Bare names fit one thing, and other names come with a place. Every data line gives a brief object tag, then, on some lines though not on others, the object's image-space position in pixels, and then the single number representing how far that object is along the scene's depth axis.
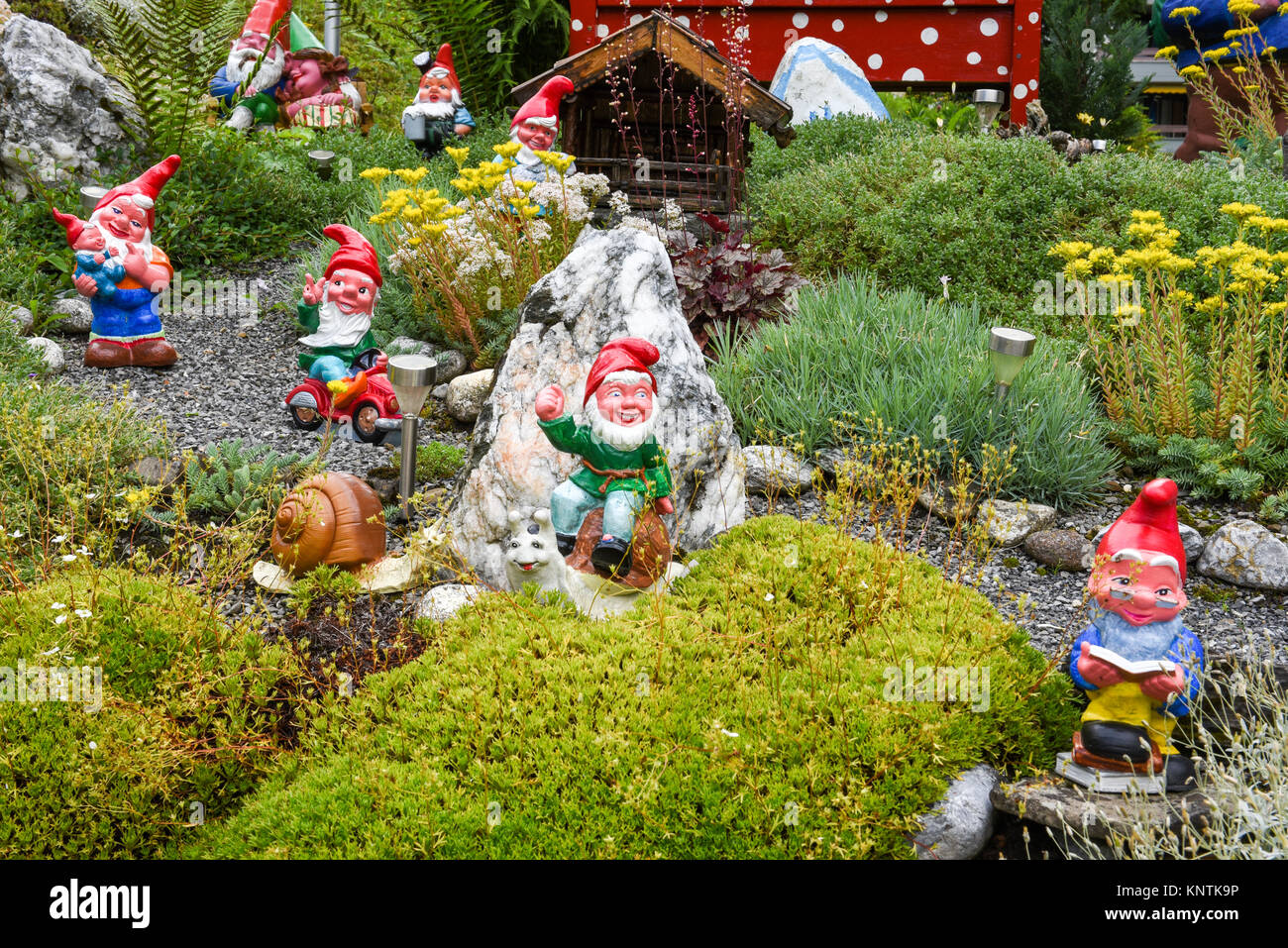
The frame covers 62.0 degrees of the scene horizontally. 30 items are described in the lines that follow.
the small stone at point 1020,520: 4.60
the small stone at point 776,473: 4.80
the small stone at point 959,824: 2.88
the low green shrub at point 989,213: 6.35
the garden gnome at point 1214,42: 9.70
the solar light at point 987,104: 9.08
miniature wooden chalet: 7.32
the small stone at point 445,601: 3.83
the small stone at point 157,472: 4.70
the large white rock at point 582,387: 4.01
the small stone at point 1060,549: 4.43
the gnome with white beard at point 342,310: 5.49
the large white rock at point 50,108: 7.59
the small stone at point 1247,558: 4.29
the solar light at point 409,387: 4.39
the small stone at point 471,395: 5.62
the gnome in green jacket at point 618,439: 3.48
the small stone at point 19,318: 6.13
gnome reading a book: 2.83
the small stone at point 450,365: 6.15
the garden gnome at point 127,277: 5.95
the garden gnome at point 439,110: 9.61
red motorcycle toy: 5.40
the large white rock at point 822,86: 9.84
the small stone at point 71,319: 6.67
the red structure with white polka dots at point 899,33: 10.99
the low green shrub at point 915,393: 4.82
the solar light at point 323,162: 9.05
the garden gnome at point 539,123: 7.23
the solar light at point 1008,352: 4.59
